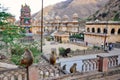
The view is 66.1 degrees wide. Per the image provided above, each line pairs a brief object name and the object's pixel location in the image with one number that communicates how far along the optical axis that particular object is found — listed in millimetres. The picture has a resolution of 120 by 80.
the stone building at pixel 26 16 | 18855
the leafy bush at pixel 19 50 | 4884
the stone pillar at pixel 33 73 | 3113
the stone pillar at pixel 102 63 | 3932
